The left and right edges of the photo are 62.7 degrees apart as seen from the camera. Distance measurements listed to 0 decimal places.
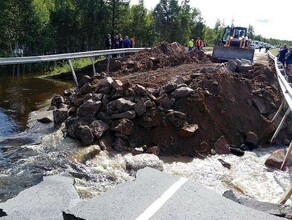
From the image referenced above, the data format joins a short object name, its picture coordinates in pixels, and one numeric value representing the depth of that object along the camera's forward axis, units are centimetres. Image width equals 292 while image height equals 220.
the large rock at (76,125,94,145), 675
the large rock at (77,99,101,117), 754
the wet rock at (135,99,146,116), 747
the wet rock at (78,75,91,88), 990
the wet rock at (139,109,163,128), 742
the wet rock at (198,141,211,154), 731
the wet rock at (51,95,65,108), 900
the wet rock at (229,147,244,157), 754
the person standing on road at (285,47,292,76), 1348
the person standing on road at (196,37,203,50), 2285
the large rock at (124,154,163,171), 580
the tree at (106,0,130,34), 2796
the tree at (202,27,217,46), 6026
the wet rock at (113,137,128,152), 686
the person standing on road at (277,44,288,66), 1450
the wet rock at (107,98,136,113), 750
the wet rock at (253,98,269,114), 957
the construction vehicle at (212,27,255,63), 1515
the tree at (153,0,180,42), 3917
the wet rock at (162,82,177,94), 830
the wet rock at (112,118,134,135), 710
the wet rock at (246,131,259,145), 831
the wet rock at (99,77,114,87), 819
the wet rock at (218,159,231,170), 678
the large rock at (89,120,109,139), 692
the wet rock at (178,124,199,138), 740
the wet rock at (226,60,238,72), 1150
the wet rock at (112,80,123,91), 803
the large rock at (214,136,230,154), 749
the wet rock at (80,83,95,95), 878
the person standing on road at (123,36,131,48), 1777
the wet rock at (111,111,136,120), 736
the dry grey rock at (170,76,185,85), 884
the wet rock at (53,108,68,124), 783
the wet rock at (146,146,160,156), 682
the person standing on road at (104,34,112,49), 1656
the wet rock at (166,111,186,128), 753
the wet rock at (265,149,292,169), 693
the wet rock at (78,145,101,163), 602
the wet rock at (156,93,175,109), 789
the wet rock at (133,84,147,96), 794
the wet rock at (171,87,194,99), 822
